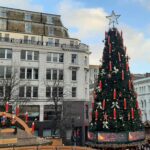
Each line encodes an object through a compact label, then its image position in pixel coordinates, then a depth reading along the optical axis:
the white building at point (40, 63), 50.81
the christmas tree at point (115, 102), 25.62
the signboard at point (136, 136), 25.55
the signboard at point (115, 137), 25.33
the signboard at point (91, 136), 26.34
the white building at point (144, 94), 82.94
